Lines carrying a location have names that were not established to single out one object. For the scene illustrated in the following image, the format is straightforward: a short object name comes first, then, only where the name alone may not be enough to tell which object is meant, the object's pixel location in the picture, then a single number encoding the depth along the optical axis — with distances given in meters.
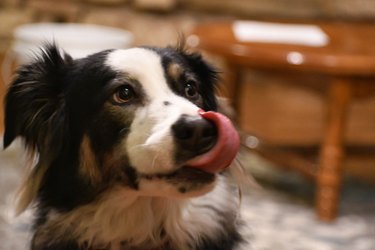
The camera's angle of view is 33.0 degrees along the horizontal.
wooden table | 2.19
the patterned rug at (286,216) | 2.17
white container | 2.66
